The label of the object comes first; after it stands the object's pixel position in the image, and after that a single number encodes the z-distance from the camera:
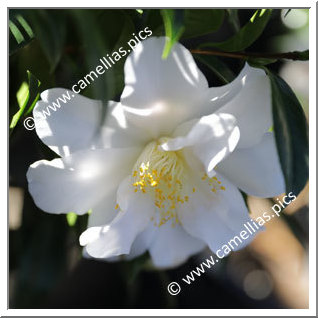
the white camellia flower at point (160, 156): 0.26
